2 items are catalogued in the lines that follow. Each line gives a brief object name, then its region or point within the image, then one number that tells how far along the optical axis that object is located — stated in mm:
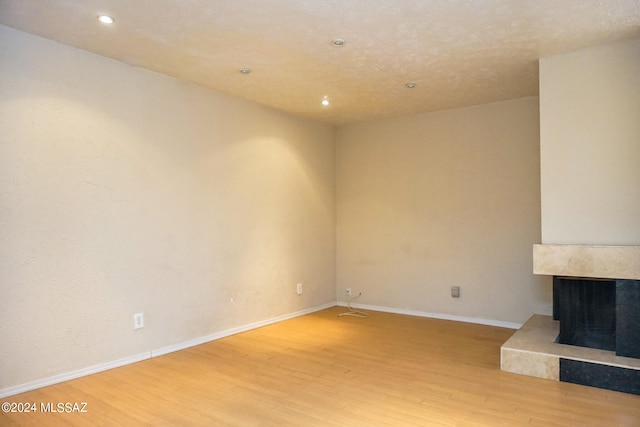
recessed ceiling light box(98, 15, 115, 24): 2729
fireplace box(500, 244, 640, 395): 3004
